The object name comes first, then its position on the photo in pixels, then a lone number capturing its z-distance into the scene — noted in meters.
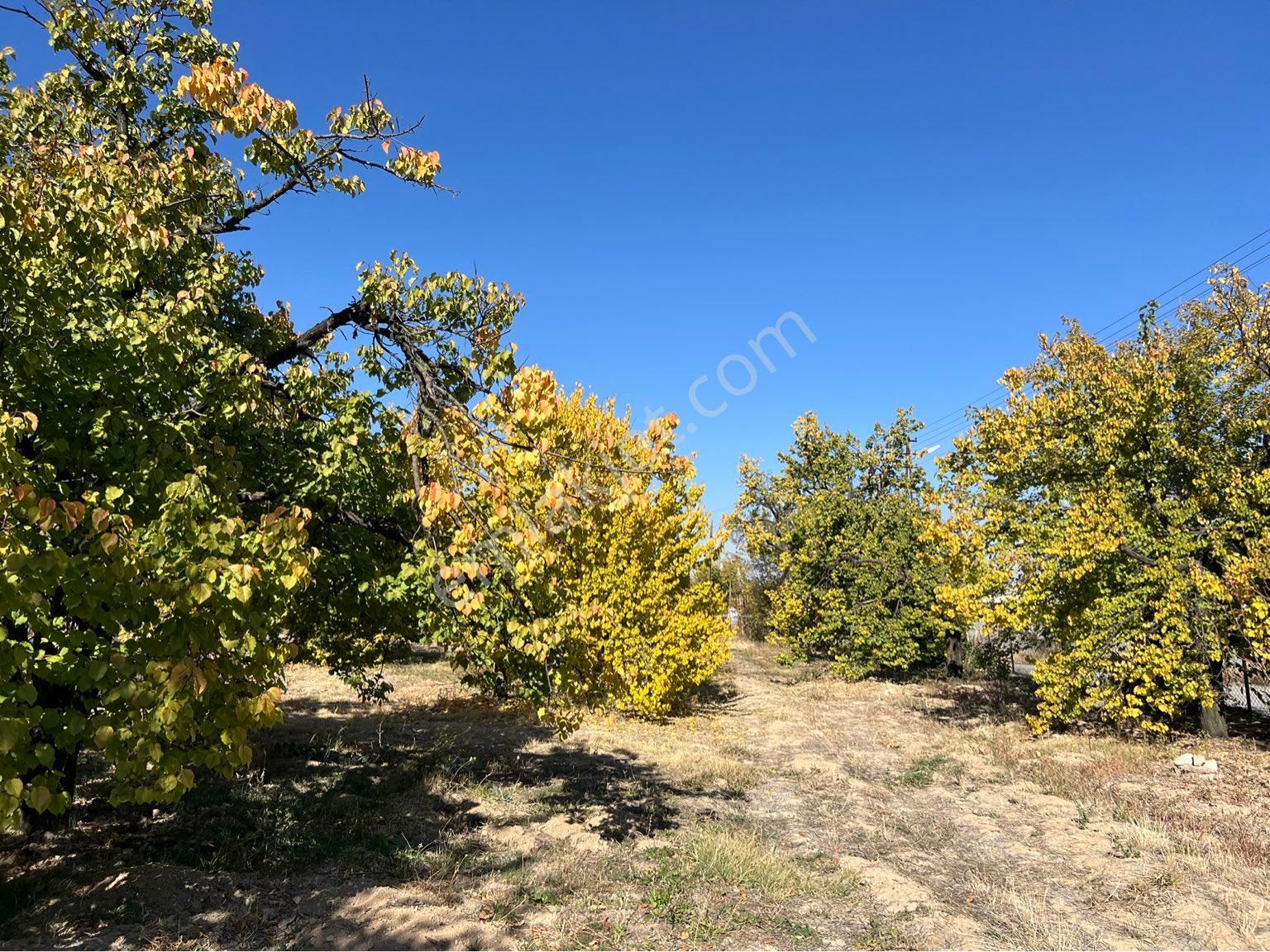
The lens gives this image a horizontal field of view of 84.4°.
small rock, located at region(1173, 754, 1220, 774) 10.10
